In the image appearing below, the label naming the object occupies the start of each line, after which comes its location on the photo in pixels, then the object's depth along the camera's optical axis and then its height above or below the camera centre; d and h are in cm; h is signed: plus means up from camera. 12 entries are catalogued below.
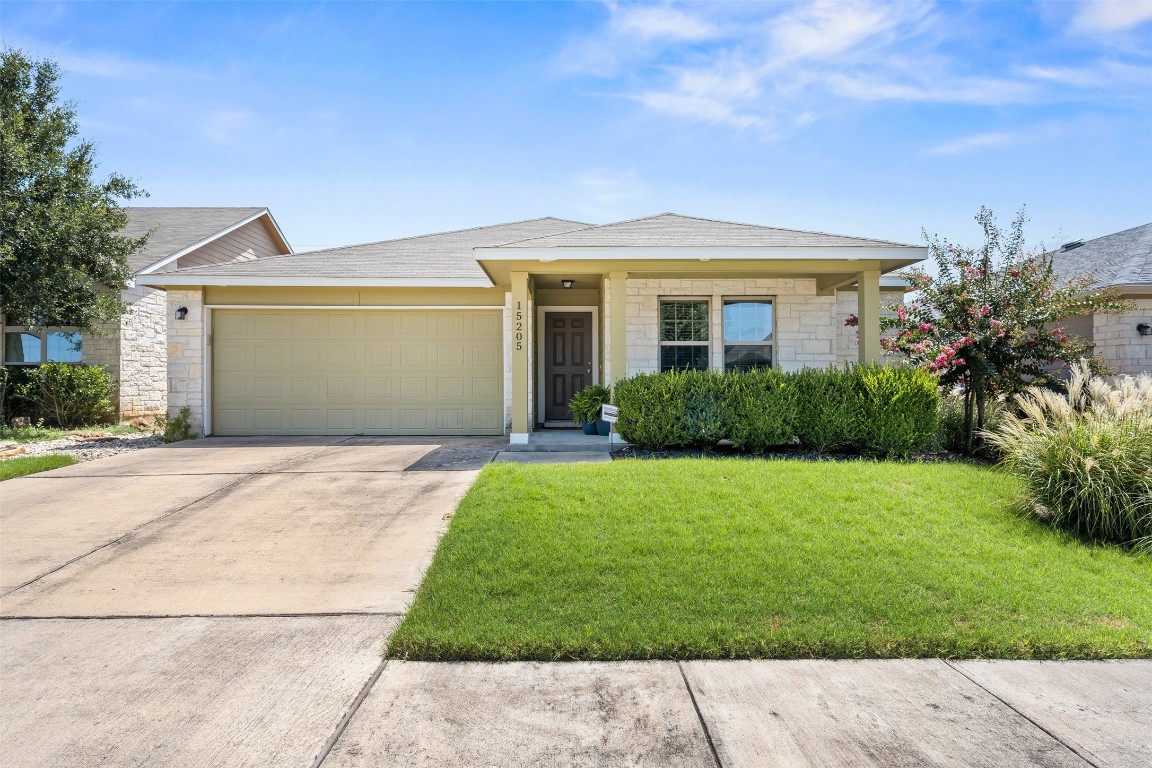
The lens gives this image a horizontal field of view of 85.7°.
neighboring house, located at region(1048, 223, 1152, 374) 1044 +90
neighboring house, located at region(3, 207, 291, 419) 1296 +86
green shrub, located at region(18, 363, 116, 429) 1230 -31
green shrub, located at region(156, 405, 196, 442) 1068 -85
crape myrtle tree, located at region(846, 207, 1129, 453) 805 +76
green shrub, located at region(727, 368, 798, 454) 807 -48
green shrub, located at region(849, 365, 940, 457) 784 -47
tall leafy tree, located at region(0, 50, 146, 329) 1093 +297
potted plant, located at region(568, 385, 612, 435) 997 -49
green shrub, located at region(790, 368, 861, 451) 800 -46
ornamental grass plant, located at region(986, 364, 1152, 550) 493 -73
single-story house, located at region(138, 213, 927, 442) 1062 +79
